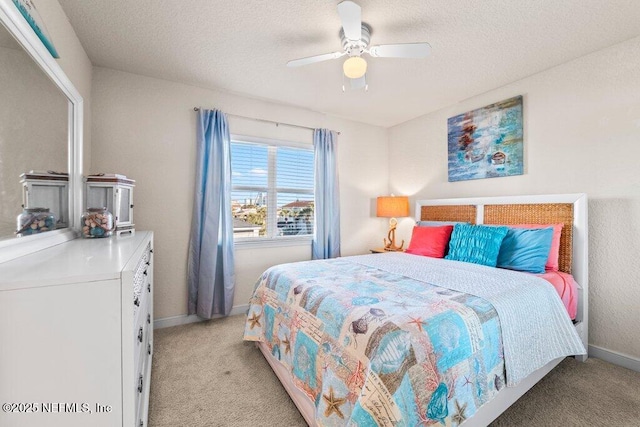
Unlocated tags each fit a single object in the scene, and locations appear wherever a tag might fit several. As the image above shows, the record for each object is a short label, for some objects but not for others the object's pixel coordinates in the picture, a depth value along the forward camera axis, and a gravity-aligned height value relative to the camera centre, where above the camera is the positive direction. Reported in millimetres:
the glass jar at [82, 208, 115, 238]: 1820 -56
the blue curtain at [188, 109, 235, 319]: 2918 -128
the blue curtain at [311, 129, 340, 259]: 3643 +218
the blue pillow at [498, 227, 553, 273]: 2219 -316
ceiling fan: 1679 +1147
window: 3299 +307
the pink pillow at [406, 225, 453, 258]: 2867 -310
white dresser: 805 -401
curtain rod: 3029 +1135
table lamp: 3768 +64
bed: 1153 -634
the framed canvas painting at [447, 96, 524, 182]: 2805 +779
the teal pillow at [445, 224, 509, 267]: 2410 -290
